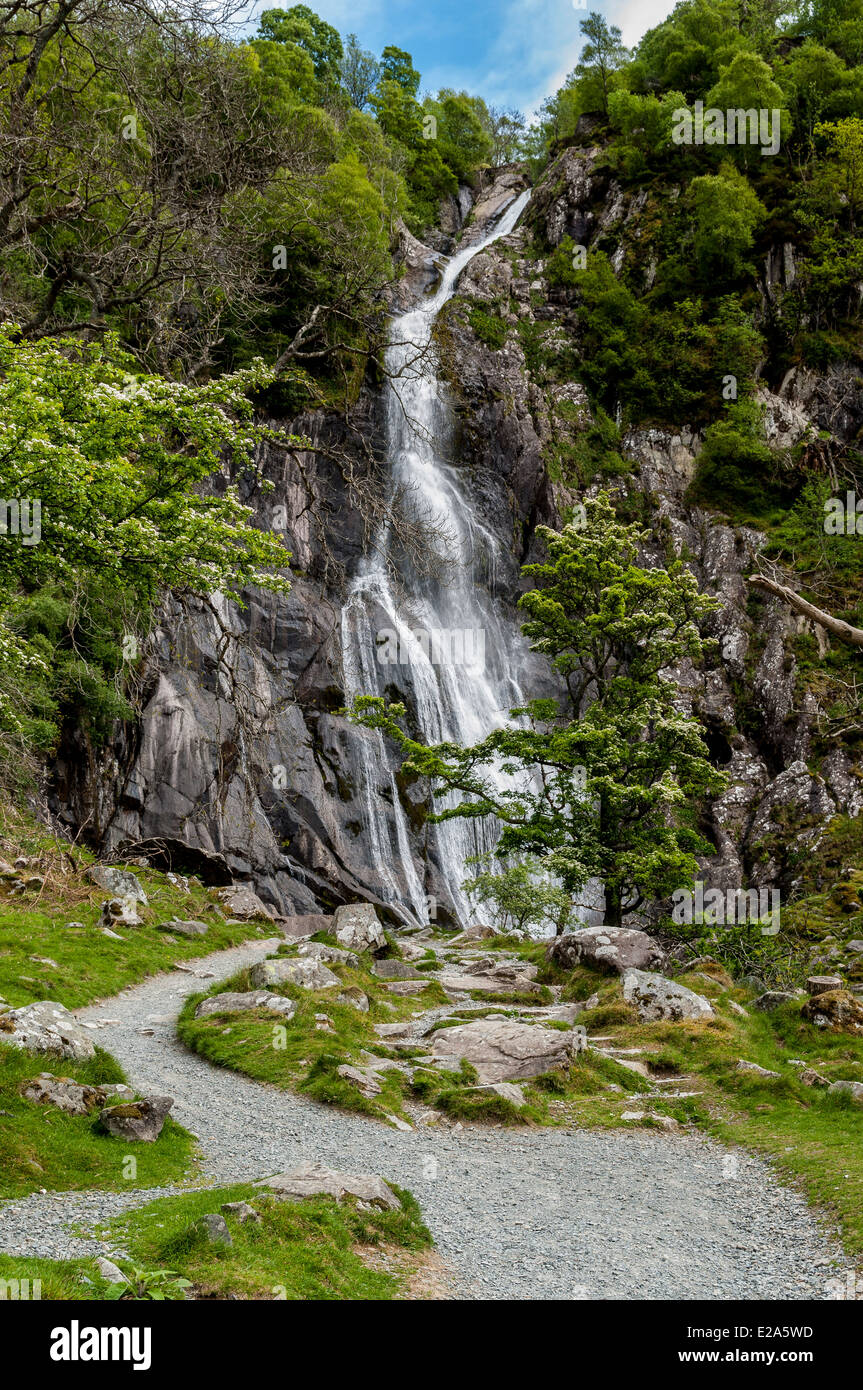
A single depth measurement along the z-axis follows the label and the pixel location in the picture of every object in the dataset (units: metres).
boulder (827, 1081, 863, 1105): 10.20
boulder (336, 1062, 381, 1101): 10.46
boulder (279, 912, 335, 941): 23.11
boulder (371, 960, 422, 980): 18.25
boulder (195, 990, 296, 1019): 12.69
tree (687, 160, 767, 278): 43.53
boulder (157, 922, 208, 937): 18.25
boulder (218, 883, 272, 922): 22.55
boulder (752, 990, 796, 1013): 14.17
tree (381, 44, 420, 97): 71.81
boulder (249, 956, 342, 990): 13.62
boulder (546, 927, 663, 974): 16.62
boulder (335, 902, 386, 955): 19.20
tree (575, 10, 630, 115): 59.87
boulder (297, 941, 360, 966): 17.02
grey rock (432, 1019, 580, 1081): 11.97
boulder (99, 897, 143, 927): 16.83
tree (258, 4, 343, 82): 62.09
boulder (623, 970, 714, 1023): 14.03
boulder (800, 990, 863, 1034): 12.67
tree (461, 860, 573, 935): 20.72
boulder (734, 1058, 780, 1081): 11.20
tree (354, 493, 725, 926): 17.81
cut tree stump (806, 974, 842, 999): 14.28
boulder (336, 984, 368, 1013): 14.23
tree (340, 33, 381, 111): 71.94
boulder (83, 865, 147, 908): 18.83
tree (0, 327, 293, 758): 8.55
